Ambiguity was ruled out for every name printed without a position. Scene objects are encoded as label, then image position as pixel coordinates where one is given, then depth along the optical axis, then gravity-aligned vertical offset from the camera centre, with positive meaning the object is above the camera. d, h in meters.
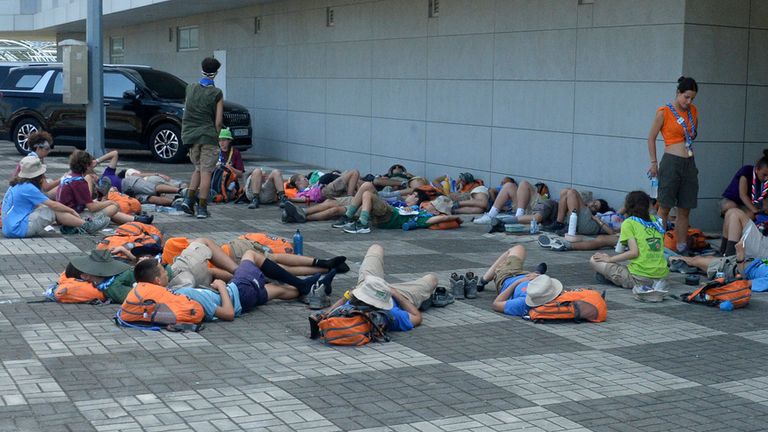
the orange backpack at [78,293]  8.75 -1.50
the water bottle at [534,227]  13.32 -1.34
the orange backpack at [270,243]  9.95 -1.22
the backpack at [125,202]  13.62 -1.17
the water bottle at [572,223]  12.47 -1.20
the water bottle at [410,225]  13.75 -1.38
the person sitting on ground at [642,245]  9.58 -1.09
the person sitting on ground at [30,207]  11.84 -1.11
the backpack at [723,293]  9.23 -1.46
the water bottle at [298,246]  10.48 -1.28
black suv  22.02 -0.04
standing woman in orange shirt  11.57 -0.37
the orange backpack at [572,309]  8.45 -1.49
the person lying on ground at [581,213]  12.73 -1.12
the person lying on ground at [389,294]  7.77 -1.37
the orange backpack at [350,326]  7.61 -1.50
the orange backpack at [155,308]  7.93 -1.46
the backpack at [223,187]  16.02 -1.10
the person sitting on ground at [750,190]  11.61 -0.71
